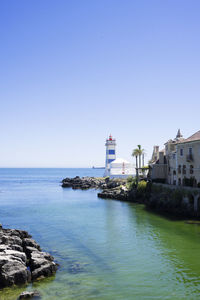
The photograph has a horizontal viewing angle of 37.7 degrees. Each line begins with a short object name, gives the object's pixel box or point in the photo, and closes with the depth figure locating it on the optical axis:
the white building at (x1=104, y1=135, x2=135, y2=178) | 100.19
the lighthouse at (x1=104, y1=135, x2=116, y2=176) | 109.94
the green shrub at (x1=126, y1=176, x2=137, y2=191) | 61.19
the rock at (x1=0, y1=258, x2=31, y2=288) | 18.05
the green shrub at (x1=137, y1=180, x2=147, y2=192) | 56.25
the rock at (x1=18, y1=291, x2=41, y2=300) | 16.22
